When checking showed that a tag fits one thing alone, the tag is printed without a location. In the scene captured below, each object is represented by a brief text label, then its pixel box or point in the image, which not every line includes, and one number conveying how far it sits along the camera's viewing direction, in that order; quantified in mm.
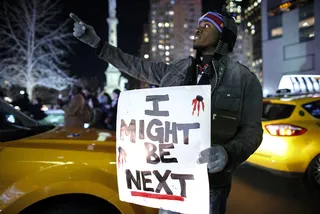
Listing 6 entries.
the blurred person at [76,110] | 6336
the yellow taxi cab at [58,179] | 2221
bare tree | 19656
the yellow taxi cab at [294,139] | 5098
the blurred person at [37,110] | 9750
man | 1789
